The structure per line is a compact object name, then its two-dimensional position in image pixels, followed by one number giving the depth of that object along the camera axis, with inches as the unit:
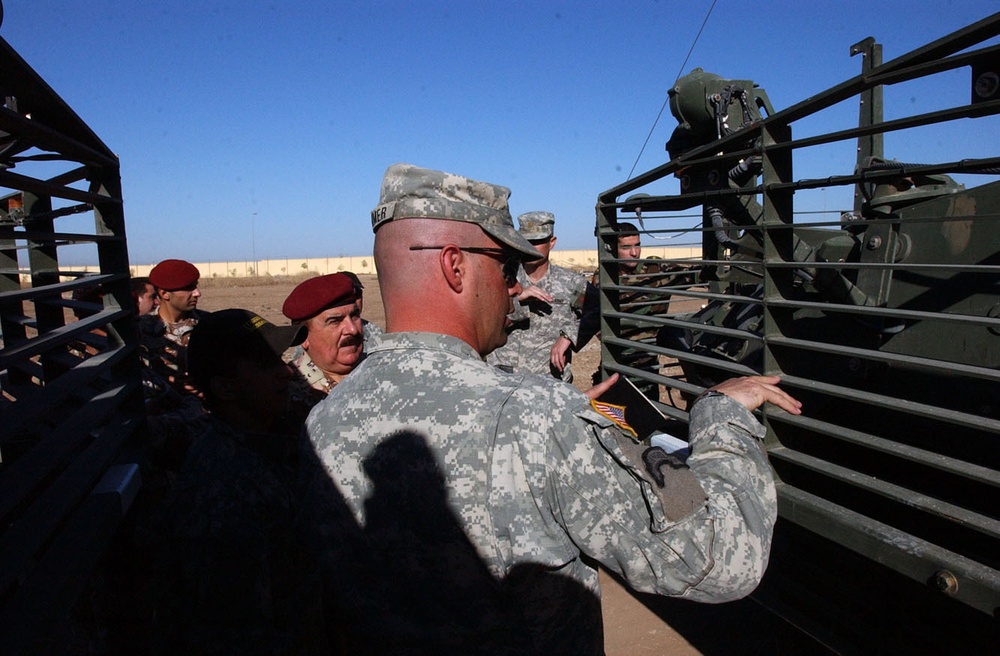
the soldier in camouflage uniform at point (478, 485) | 53.2
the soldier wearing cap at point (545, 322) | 209.9
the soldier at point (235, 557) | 72.0
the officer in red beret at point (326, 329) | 131.5
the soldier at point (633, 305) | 158.4
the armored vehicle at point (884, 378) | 79.2
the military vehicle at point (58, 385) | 60.8
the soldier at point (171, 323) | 178.9
